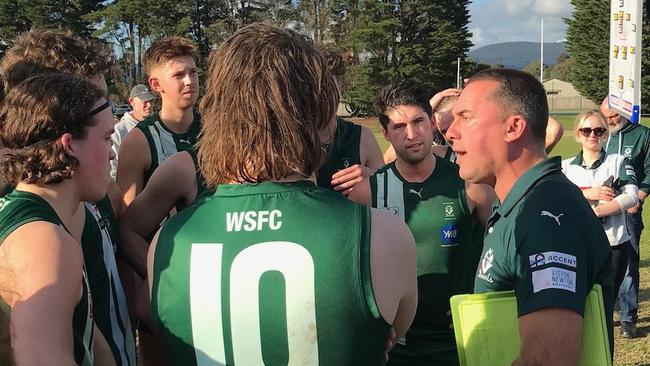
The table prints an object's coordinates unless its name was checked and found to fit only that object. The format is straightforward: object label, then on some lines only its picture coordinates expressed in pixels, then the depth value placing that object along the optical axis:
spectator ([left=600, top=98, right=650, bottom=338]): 6.49
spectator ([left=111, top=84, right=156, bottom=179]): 7.99
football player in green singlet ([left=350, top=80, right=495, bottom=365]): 3.42
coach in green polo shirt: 1.94
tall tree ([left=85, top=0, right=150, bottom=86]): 60.28
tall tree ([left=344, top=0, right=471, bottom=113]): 58.69
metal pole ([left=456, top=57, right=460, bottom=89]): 56.89
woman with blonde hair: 6.01
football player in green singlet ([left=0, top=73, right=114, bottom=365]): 1.62
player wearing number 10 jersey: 1.64
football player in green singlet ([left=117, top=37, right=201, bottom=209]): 3.73
